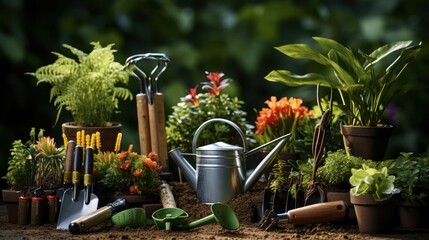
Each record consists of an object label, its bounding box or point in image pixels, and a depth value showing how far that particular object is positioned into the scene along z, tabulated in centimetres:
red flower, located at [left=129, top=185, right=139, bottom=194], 555
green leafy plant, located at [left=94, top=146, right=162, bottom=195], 557
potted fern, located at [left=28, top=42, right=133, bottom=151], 602
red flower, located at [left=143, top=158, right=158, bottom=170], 563
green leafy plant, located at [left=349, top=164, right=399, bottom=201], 498
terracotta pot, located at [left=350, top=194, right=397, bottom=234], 501
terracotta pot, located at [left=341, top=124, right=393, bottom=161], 550
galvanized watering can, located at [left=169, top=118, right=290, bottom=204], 577
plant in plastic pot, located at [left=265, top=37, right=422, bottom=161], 551
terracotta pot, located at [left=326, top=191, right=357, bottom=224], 524
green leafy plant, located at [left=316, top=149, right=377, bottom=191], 526
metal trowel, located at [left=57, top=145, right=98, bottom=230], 540
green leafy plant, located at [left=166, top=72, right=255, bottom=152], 650
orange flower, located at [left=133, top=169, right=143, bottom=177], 555
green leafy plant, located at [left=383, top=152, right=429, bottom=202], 514
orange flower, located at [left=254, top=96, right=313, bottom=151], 633
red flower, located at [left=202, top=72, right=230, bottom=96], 664
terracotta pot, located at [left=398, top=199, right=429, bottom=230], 517
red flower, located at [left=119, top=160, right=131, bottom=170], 557
